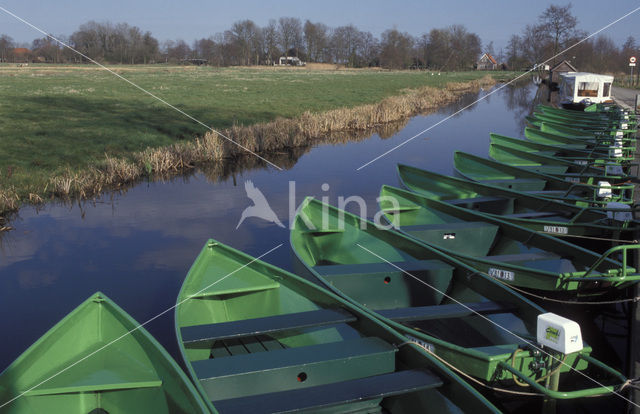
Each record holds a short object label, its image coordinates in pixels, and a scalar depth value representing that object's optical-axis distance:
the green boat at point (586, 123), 17.92
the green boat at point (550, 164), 10.09
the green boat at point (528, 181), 8.41
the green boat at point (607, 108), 20.61
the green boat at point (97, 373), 3.94
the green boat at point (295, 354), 3.84
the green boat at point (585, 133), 14.81
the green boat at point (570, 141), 13.44
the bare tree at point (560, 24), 66.38
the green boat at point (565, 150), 12.69
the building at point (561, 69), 44.09
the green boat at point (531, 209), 7.42
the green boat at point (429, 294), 4.23
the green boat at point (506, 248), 5.58
